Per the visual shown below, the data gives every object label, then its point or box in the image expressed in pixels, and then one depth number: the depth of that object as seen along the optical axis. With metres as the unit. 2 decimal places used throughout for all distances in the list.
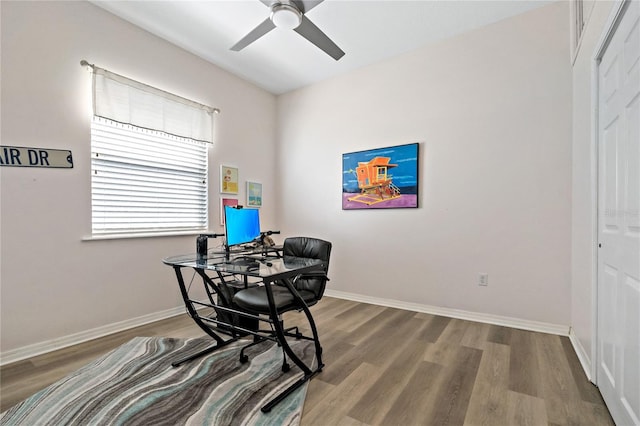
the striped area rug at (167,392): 1.61
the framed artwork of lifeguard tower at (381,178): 3.54
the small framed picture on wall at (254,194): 4.28
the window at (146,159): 2.84
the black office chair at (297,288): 2.09
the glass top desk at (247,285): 1.81
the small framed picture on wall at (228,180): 3.89
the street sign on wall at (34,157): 2.29
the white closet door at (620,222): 1.33
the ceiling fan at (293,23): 2.12
